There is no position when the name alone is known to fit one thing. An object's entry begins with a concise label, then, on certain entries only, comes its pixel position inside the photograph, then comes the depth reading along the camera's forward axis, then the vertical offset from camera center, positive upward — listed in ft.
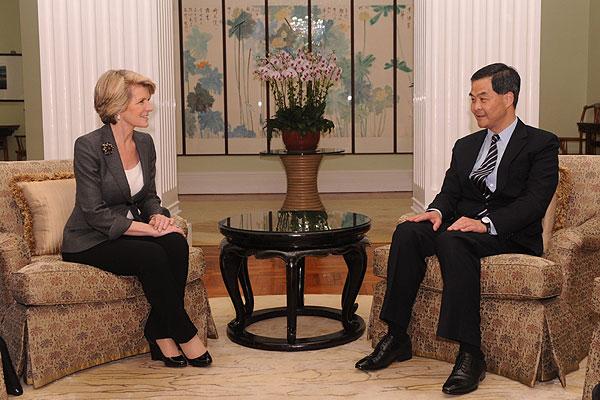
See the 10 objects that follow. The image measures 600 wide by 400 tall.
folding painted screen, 33.71 +1.93
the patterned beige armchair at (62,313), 10.60 -2.78
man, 10.46 -1.65
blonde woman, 11.04 -1.65
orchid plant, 22.62 +0.81
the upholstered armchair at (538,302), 10.35 -2.63
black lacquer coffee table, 11.95 -2.18
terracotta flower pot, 22.97 -0.89
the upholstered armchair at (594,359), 8.91 -2.84
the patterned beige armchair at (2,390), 8.81 -3.08
